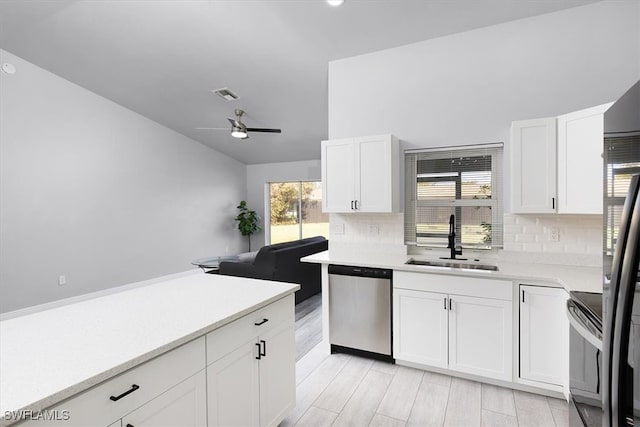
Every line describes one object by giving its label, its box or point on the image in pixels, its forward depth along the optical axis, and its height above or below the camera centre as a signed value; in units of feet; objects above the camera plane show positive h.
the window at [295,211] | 25.59 -0.17
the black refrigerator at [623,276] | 2.44 -0.58
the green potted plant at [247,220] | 25.81 -0.91
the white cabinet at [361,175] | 9.92 +1.13
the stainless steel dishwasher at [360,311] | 8.95 -3.07
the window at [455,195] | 9.91 +0.42
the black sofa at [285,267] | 13.52 -2.64
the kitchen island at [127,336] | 2.88 -1.58
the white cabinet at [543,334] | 7.07 -3.00
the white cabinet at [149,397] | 2.91 -2.02
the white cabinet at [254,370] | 4.54 -2.69
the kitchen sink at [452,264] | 9.21 -1.74
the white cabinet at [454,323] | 7.70 -3.06
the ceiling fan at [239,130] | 15.38 +3.99
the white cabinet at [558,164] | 7.27 +1.10
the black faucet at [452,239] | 9.58 -0.99
